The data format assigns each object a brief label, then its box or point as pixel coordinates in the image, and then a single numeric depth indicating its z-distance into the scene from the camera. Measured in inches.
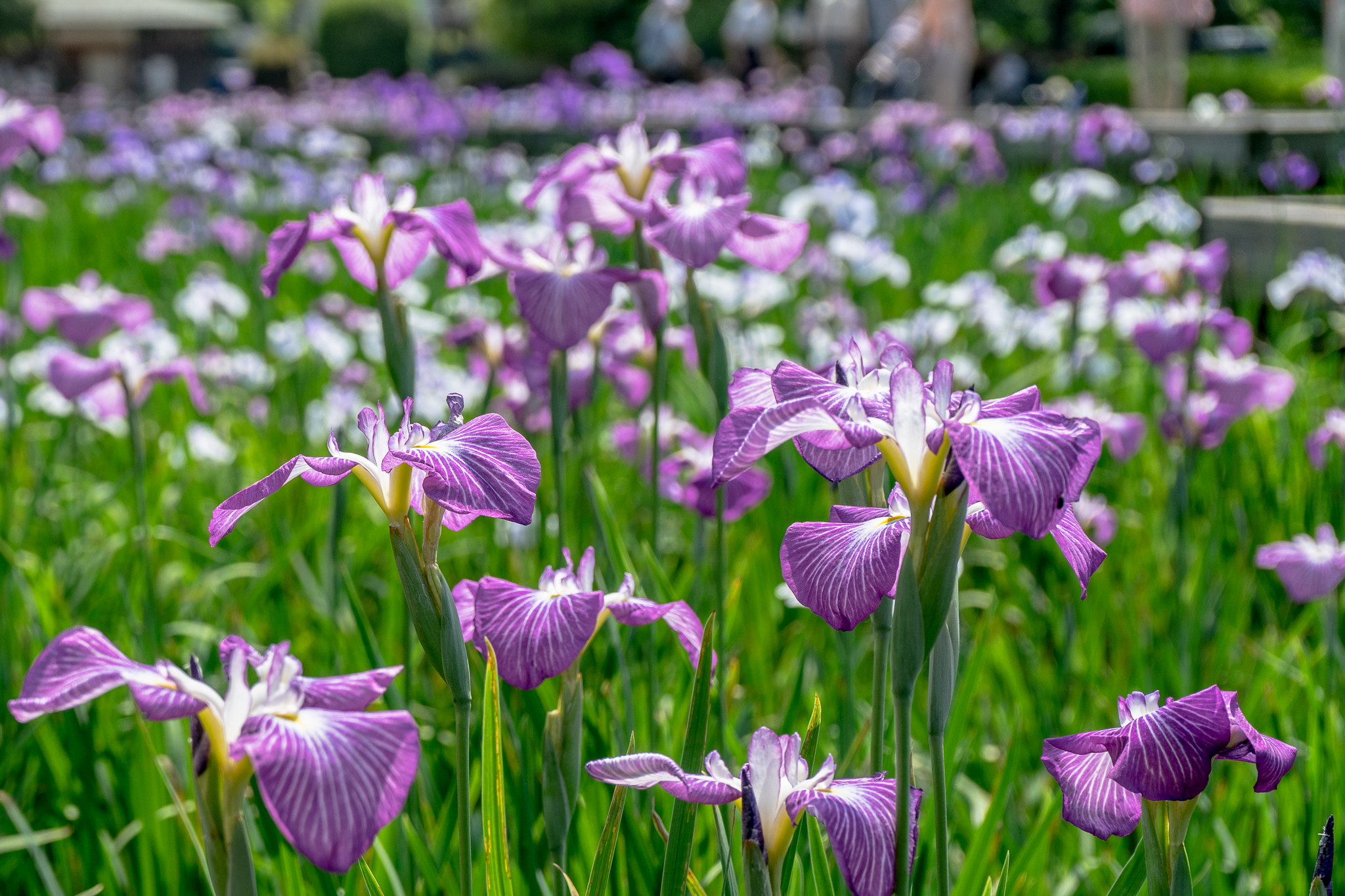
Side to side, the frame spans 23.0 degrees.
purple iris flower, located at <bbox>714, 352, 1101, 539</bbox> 39.3
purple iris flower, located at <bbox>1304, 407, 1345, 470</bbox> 86.5
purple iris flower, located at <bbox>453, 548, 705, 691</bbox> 43.4
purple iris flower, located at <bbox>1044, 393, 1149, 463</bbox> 95.4
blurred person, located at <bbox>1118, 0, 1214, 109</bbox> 302.8
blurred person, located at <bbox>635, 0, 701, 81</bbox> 448.6
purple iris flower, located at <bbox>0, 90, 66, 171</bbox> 89.0
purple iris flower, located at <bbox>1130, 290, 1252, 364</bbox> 88.0
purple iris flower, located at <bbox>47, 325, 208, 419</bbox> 76.3
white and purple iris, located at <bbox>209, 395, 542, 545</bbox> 41.4
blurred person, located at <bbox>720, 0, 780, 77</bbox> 506.8
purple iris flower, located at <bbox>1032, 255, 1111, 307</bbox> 104.7
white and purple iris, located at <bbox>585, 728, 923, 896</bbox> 40.5
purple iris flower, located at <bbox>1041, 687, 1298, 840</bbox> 41.1
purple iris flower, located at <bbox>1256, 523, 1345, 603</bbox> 61.8
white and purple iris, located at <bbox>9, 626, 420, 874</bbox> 38.2
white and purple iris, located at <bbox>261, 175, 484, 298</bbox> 52.7
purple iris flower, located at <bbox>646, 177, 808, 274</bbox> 51.5
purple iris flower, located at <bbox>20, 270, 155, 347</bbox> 88.1
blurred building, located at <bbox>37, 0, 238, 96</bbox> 1455.6
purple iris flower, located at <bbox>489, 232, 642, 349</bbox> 53.4
